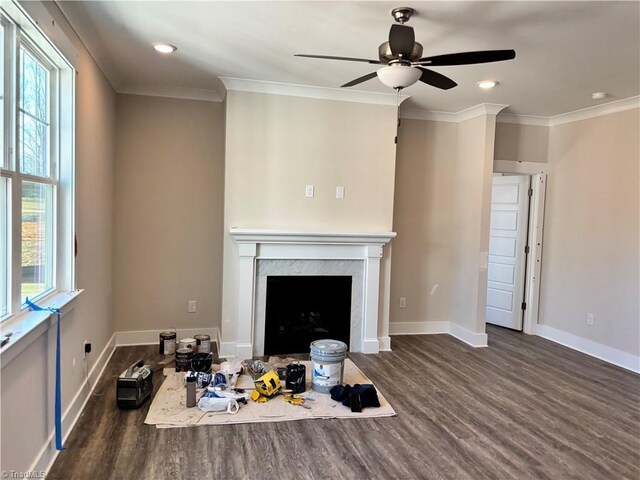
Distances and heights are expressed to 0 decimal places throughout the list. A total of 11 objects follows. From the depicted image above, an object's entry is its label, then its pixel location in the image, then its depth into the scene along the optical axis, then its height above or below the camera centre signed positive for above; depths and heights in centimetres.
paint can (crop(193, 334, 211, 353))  394 -115
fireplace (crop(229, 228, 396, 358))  393 -42
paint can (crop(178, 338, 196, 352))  379 -111
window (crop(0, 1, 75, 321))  191 +25
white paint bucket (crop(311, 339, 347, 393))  324 -107
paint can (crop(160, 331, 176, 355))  402 -118
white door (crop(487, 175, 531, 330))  519 -23
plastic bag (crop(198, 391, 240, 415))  292 -127
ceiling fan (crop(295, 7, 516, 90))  219 +91
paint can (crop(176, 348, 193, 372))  361 -120
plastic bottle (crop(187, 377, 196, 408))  296 -121
